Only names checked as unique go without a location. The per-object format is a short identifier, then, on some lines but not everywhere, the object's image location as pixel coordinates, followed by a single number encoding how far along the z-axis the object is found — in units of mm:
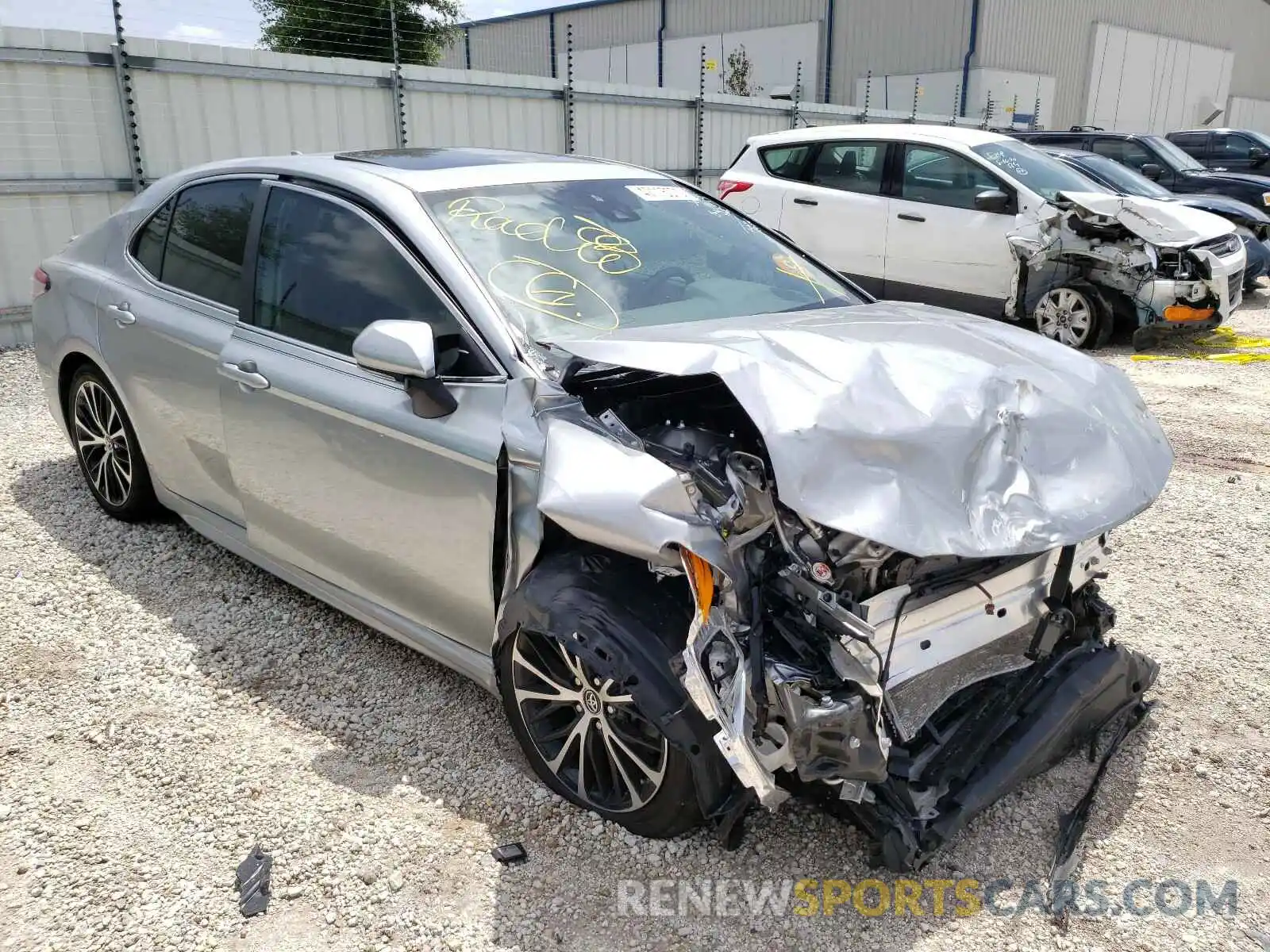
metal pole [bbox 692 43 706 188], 13797
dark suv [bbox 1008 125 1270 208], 13031
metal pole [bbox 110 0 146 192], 8523
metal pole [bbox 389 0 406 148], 10320
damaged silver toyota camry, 2232
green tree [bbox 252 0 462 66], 11852
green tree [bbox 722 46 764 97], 30328
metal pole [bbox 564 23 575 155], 11820
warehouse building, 26625
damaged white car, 8062
